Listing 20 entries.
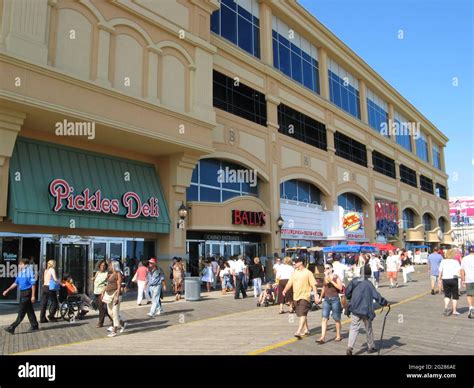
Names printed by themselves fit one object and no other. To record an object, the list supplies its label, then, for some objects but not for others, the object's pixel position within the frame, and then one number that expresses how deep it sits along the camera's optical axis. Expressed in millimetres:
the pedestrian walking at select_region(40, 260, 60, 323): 11930
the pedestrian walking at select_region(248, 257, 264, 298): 17827
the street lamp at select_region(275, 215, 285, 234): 26375
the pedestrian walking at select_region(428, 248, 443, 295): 16188
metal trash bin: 16656
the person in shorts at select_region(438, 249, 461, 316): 11922
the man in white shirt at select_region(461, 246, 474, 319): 11398
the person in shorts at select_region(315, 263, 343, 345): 9000
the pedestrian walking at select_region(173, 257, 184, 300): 17269
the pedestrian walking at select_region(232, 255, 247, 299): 17547
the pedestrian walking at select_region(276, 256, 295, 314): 13911
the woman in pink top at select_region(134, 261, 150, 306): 15508
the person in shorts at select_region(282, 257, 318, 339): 9250
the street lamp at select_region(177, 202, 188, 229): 19859
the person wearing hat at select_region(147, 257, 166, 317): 12734
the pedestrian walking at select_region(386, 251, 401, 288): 20578
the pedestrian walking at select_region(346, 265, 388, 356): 7574
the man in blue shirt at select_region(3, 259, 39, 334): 10302
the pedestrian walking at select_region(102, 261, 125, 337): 10281
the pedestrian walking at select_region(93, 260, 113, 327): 11820
